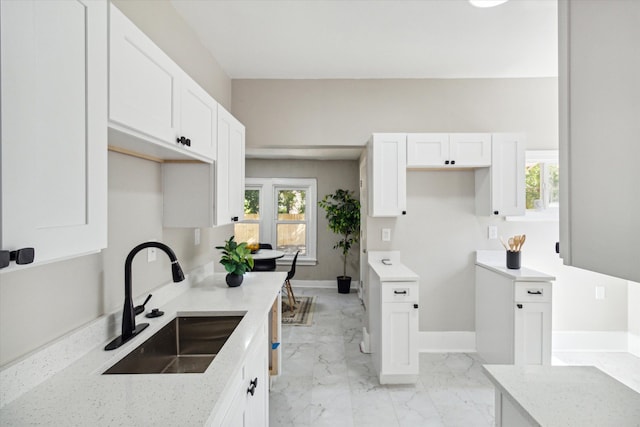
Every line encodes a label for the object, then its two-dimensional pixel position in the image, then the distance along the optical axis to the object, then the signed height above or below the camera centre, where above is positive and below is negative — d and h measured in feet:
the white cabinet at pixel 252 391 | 4.16 -2.48
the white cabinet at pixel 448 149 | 10.55 +1.98
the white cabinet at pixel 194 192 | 6.91 +0.43
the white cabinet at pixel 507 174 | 10.53 +1.22
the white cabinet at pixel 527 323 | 9.11 -2.91
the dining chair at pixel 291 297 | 16.29 -4.12
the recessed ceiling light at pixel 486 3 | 7.04 +4.36
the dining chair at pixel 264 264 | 16.55 -2.49
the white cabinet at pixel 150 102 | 3.68 +1.48
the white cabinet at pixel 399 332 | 9.08 -3.13
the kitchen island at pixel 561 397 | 2.97 -1.75
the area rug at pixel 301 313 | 14.48 -4.56
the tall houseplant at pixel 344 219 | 19.43 -0.33
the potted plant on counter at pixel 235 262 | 7.87 -1.13
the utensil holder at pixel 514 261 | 9.97 -1.37
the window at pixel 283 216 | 21.13 -0.17
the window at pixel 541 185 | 11.36 +0.97
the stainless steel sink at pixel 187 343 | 5.23 -2.17
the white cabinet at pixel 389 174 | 10.50 +1.21
